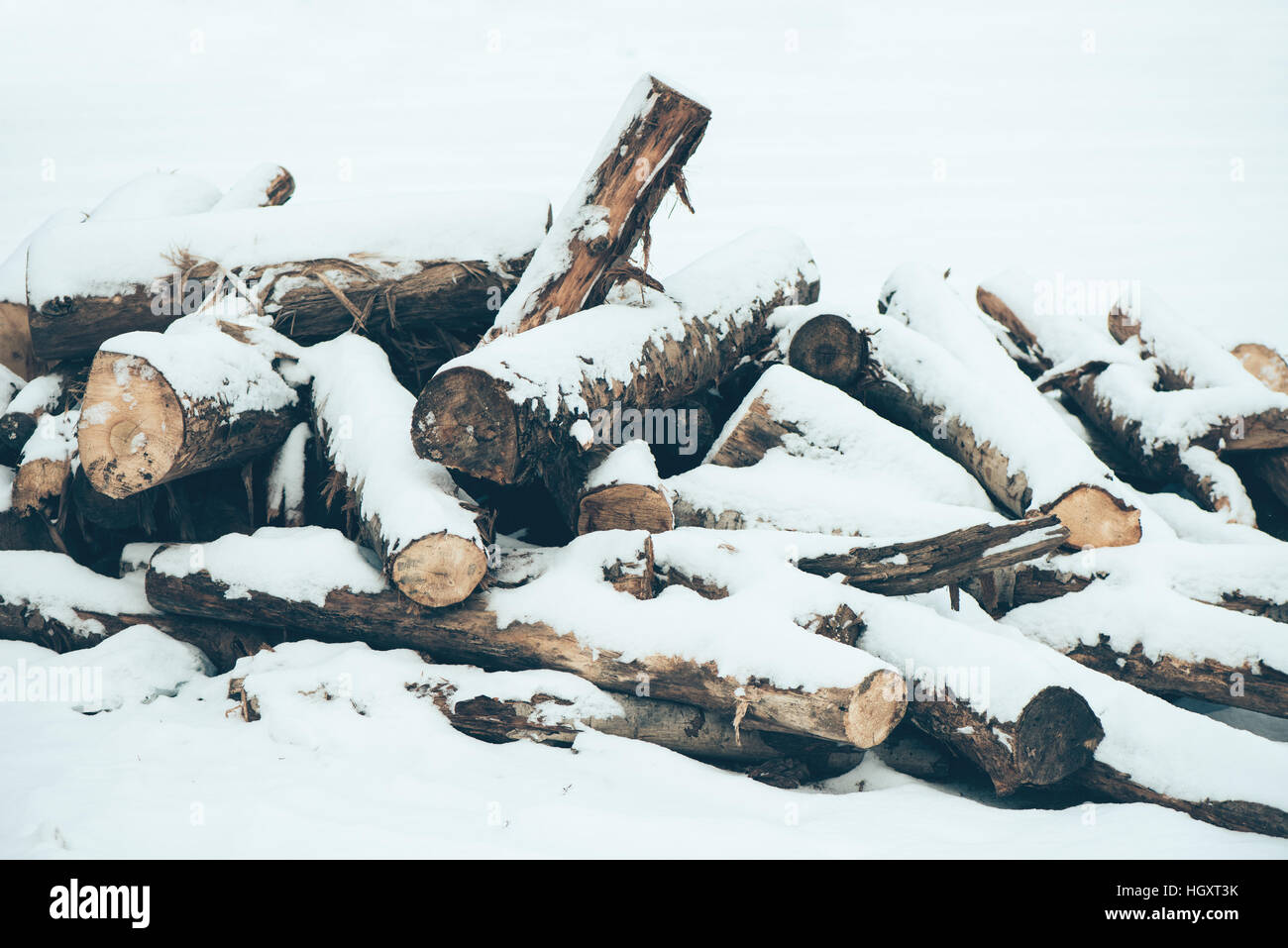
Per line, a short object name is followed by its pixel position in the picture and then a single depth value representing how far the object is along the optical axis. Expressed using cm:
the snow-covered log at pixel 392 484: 371
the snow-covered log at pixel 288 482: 483
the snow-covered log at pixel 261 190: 751
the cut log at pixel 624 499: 424
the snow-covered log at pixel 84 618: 454
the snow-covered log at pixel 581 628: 334
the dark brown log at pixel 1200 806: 312
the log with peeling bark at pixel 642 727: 362
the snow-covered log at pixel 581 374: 383
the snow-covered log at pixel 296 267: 518
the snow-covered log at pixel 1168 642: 384
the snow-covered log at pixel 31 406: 528
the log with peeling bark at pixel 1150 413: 571
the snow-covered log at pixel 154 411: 384
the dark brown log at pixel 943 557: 395
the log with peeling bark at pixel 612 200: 468
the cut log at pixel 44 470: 484
